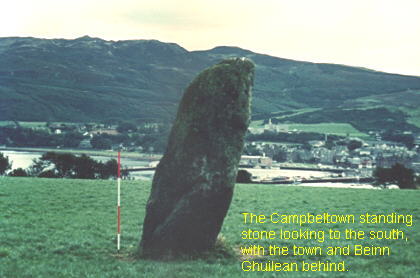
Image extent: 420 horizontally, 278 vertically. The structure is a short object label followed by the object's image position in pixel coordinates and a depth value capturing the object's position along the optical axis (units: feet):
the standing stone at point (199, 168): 44.06
